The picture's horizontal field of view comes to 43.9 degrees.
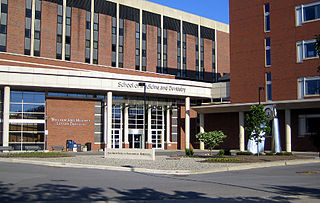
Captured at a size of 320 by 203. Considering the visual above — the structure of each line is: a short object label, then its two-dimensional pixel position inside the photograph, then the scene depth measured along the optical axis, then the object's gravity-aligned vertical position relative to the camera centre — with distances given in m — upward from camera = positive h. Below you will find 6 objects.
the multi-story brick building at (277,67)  43.53 +7.17
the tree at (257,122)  30.98 +0.52
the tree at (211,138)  30.94 -0.73
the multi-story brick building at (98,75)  43.78 +6.10
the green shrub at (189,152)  33.12 -1.95
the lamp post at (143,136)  49.91 -1.02
